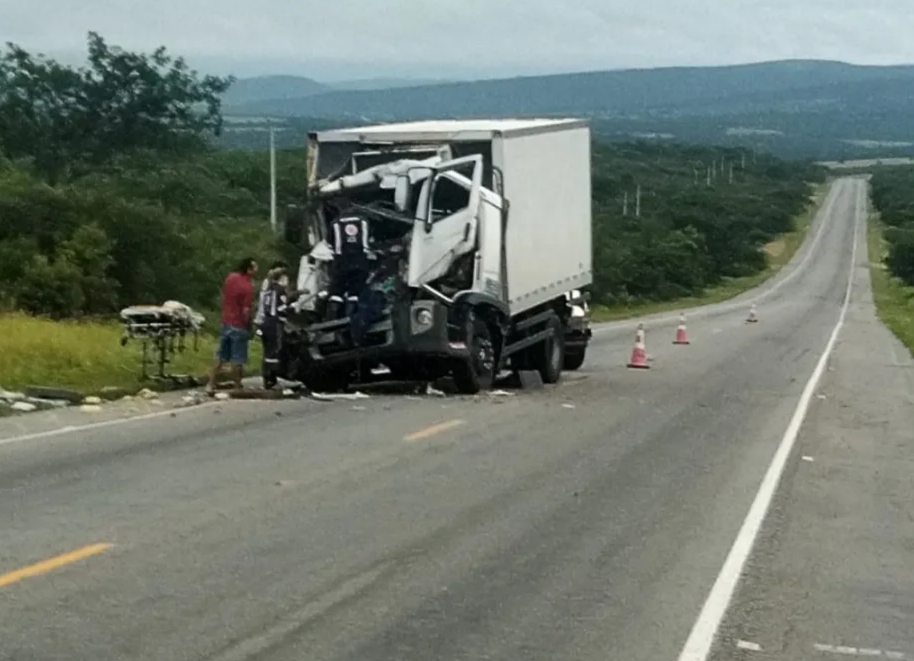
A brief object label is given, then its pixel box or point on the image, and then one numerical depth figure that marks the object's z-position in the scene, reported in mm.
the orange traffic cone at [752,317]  56703
